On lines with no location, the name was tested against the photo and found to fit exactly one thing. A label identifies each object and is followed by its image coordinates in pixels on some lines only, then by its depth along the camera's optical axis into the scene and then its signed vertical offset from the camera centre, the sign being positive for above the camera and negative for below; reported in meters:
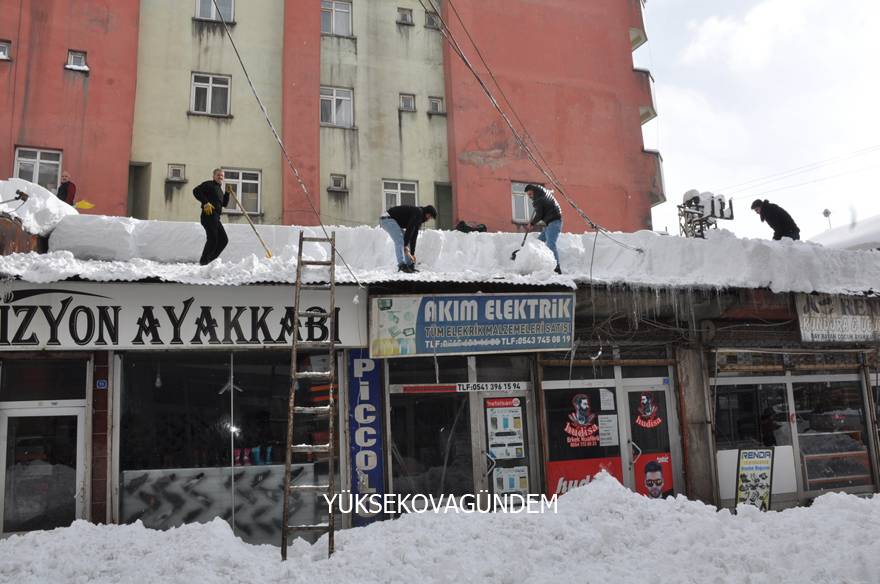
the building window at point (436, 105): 17.98 +7.92
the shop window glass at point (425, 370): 10.75 +0.61
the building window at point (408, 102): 17.81 +7.96
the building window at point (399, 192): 17.25 +5.48
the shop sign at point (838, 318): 12.17 +1.45
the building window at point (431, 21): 18.31 +10.30
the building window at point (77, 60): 15.34 +8.01
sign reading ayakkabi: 8.77 +1.34
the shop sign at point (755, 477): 11.78 -1.32
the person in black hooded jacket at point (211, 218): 10.14 +2.91
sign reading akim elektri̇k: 10.01 +1.26
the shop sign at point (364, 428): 10.23 -0.25
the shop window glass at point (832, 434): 13.05 -0.70
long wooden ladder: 7.17 -0.17
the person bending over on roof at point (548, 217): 11.38 +3.12
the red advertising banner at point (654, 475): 11.76 -1.23
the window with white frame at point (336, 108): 17.27 +7.62
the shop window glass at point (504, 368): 11.23 +0.64
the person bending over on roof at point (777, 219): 13.44 +3.55
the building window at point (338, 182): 16.88 +5.62
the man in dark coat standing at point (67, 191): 12.42 +4.13
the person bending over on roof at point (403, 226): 10.88 +2.91
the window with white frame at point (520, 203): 18.11 +5.35
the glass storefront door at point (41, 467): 9.07 -0.63
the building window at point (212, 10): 16.69 +9.89
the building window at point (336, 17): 17.80 +10.22
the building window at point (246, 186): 16.14 +5.36
